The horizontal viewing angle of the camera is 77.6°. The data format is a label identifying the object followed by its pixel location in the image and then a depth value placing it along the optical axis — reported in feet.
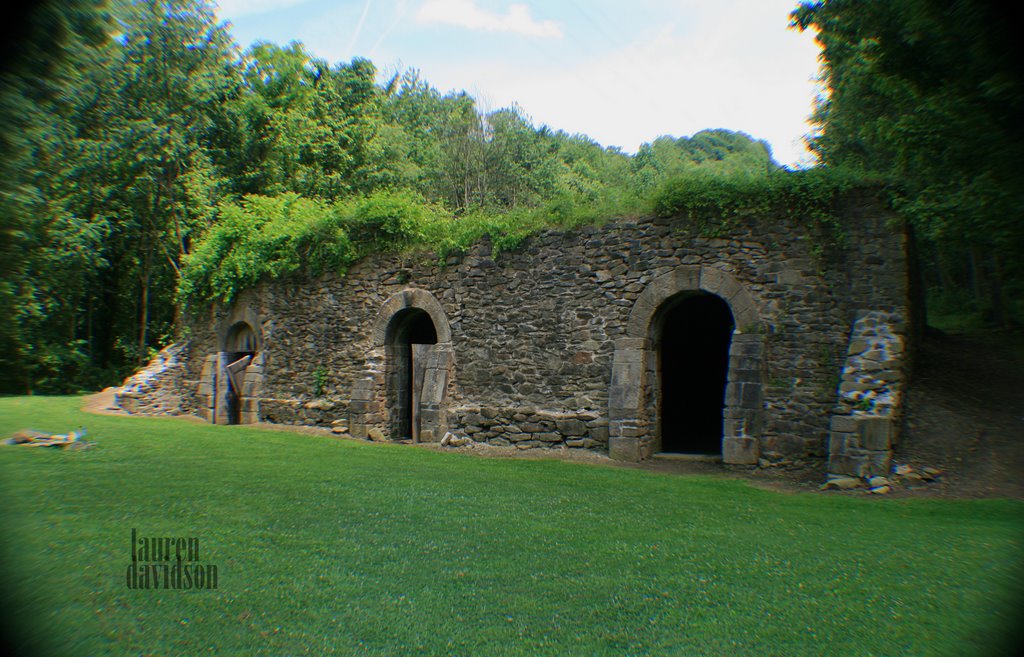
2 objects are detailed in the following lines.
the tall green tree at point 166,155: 60.03
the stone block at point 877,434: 27.25
